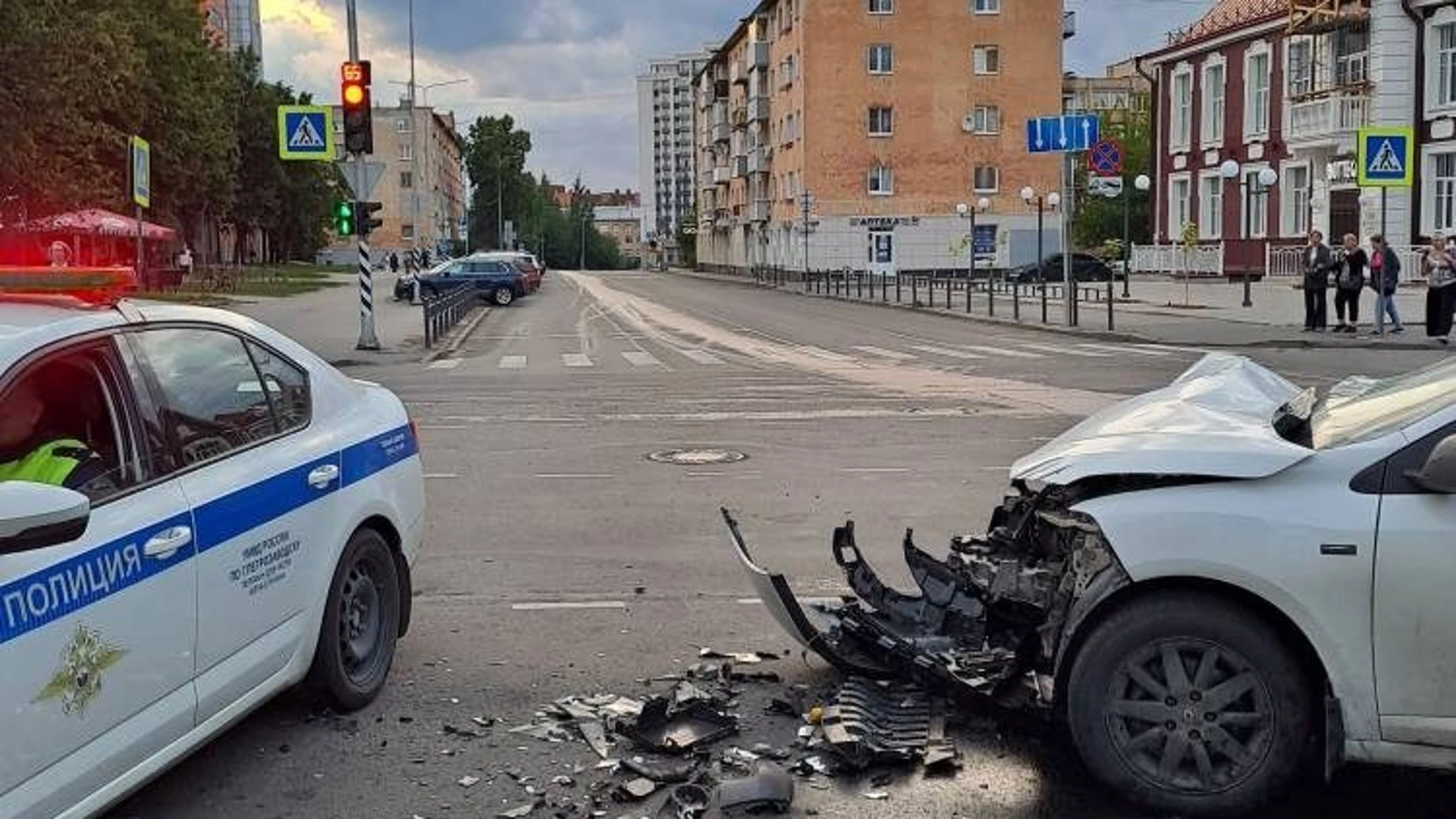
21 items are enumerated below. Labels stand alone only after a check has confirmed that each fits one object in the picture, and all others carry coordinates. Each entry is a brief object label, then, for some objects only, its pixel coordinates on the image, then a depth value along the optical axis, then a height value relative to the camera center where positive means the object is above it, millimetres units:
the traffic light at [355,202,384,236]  24703 +1304
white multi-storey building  188625 +21422
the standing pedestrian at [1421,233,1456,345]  24000 -214
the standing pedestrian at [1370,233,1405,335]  24812 +19
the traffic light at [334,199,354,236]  25203 +1389
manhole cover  11766 -1413
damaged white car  3953 -929
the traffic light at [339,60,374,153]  23453 +3135
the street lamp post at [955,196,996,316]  35656 +2581
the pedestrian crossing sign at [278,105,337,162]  23484 +2735
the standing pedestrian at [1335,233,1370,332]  26172 +99
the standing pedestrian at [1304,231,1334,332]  26344 -71
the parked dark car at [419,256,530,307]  45906 +487
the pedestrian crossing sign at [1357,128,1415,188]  24188 +2069
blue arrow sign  29359 +3169
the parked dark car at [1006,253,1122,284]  60469 +596
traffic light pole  24562 +206
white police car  3447 -732
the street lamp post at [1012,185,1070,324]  65375 +3979
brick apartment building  70125 +8360
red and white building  42031 +5394
